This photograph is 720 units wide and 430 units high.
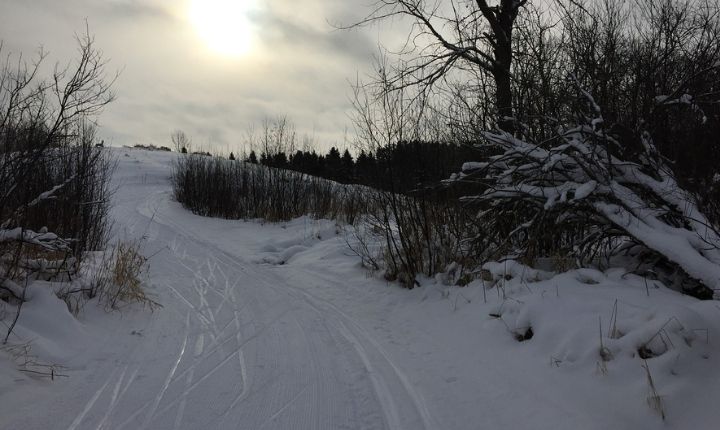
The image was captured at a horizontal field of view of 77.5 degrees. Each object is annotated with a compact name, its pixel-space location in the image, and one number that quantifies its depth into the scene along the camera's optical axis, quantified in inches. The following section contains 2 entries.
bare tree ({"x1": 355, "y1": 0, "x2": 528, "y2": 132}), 296.8
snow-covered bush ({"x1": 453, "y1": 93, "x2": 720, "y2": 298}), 152.9
